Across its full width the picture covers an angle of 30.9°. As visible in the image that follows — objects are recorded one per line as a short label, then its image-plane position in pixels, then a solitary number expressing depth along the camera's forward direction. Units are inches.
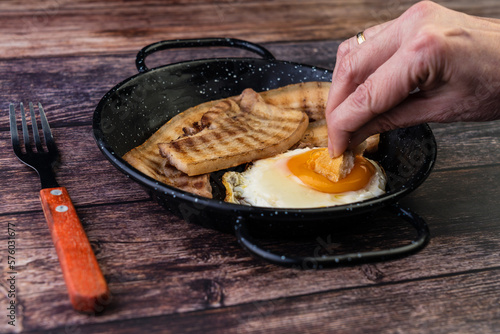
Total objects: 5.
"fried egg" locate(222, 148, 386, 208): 19.5
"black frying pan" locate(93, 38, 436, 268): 17.5
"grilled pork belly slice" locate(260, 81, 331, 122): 22.9
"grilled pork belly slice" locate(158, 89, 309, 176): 20.5
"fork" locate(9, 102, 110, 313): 17.0
